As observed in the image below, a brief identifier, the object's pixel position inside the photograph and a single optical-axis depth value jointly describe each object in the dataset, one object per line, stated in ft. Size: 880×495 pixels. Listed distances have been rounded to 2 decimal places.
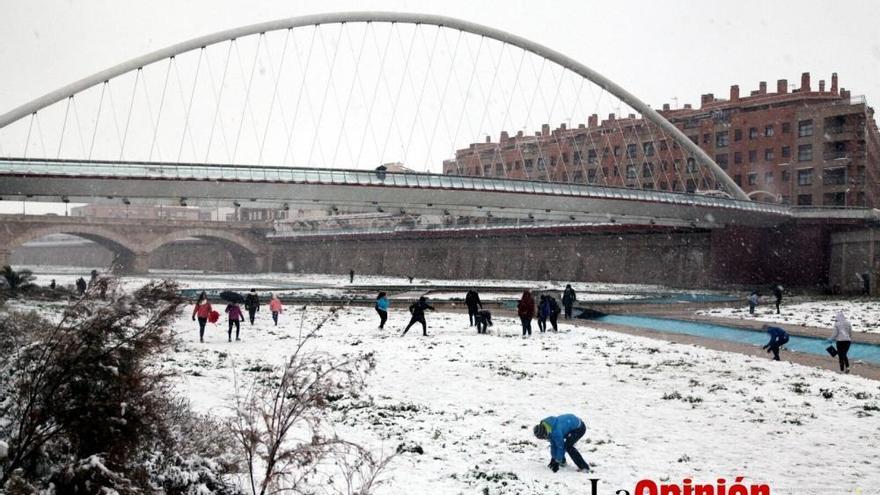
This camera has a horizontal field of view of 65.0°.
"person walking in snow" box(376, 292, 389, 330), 84.02
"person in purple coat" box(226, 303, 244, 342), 75.66
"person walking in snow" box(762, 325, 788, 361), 63.72
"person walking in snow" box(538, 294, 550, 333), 86.38
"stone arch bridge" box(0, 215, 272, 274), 234.99
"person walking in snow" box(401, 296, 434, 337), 80.53
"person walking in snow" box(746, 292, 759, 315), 115.03
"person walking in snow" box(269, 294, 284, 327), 90.22
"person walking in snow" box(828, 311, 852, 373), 58.08
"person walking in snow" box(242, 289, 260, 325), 91.81
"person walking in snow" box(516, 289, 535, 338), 81.35
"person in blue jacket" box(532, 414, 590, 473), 31.96
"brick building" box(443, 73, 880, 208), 253.65
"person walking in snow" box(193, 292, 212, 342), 74.95
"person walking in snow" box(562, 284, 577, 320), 106.42
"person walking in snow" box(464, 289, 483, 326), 88.99
